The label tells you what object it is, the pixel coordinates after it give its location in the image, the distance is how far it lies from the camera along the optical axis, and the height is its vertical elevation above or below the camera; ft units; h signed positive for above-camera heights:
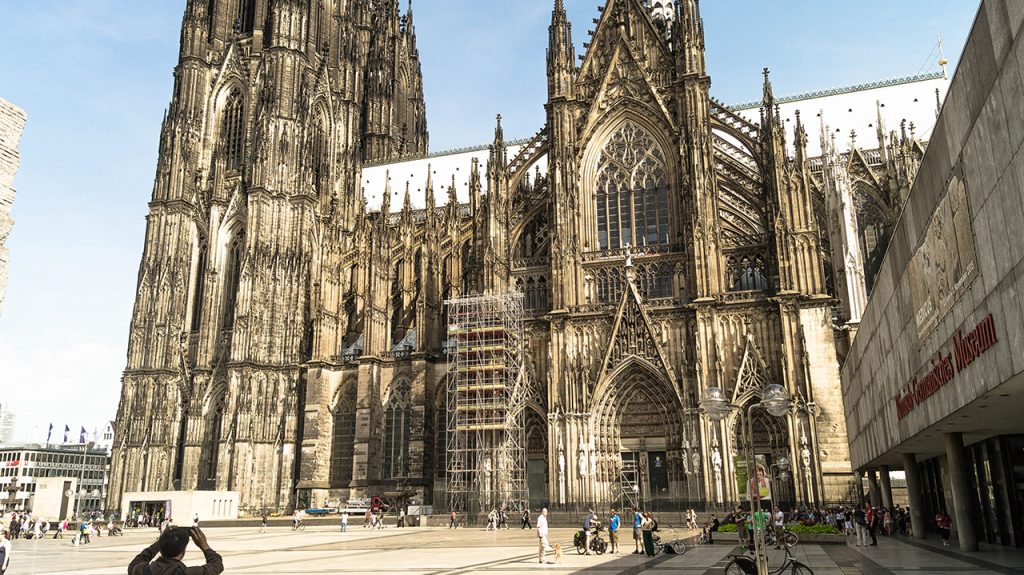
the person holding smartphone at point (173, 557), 18.61 -1.37
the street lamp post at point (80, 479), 271.63 +7.46
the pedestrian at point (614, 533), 74.33 -3.86
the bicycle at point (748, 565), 40.34 -3.76
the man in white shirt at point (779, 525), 68.86 -3.49
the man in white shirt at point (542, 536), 62.59 -3.38
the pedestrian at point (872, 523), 80.10 -3.64
